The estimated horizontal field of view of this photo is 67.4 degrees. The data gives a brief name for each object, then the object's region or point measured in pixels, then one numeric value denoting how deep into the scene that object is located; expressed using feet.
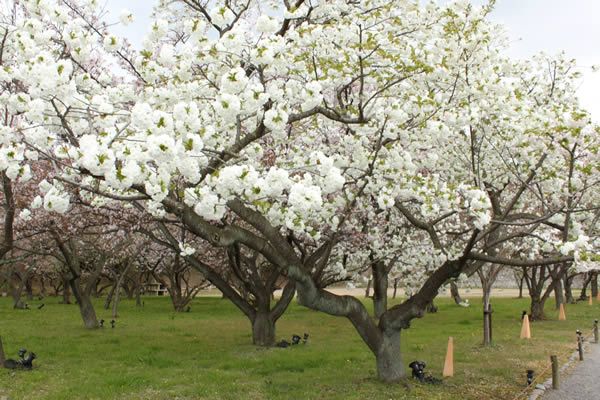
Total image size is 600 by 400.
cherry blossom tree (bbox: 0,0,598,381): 17.54
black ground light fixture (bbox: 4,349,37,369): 32.17
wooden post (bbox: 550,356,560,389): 29.32
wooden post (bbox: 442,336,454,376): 31.32
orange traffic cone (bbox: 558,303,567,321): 67.82
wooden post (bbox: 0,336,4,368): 32.89
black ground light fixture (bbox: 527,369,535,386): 28.02
